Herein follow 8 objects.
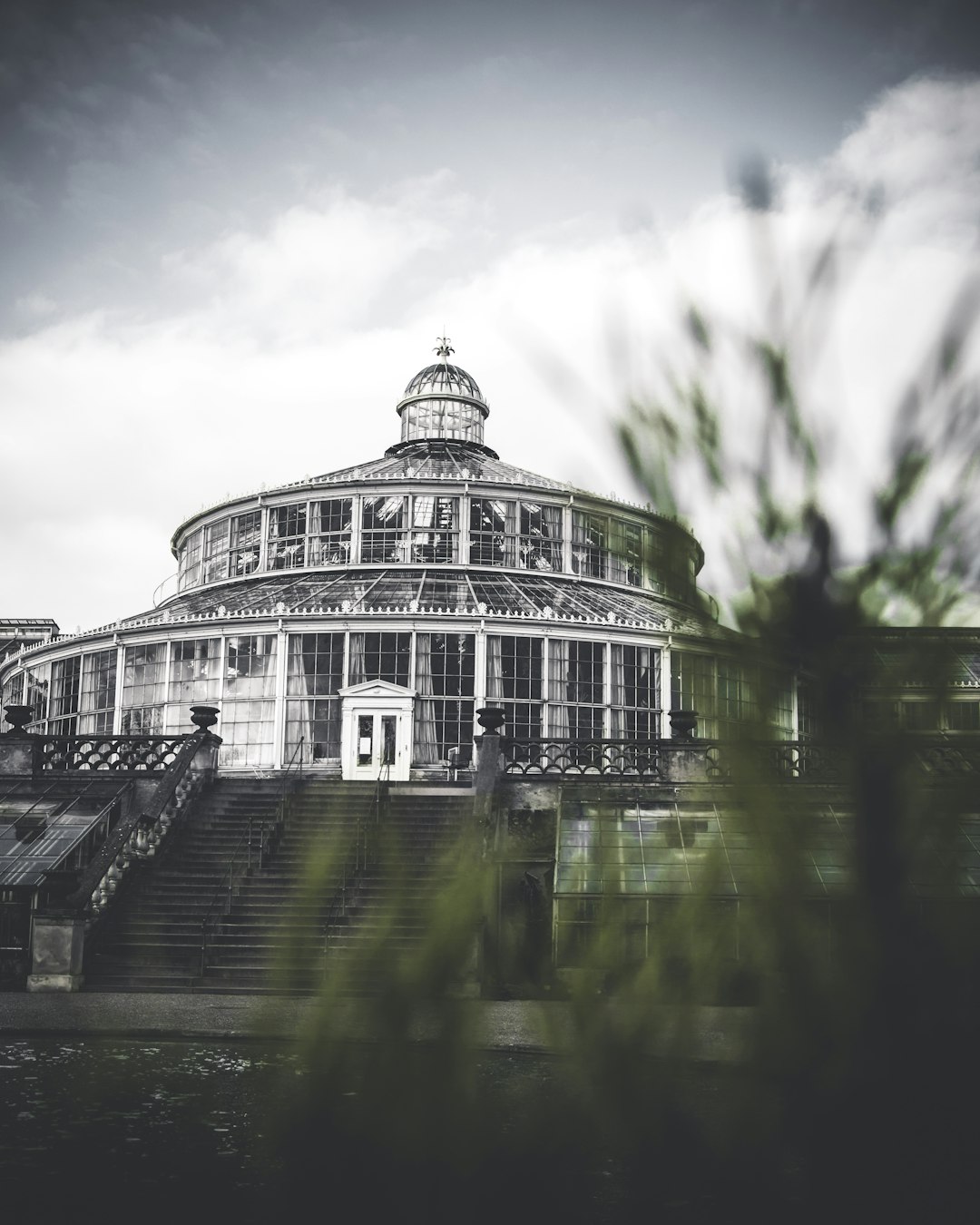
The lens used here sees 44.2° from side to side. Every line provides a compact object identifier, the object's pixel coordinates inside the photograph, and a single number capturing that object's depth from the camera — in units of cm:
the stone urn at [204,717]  2572
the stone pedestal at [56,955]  1873
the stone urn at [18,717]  2547
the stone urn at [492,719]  2419
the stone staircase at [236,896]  1908
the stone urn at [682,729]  2222
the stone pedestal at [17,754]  2477
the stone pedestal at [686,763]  2236
